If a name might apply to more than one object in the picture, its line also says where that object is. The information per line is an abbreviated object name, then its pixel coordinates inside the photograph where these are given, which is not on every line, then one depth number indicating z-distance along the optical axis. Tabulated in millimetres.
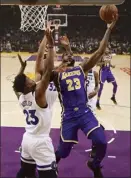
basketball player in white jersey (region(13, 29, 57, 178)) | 3518
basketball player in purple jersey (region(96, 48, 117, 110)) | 8891
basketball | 4273
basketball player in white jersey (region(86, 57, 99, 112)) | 6177
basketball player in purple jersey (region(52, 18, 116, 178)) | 4523
